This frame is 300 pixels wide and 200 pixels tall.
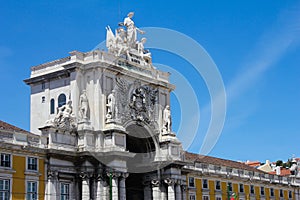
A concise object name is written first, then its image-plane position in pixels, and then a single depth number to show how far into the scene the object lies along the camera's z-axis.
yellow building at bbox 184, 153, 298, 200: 72.31
